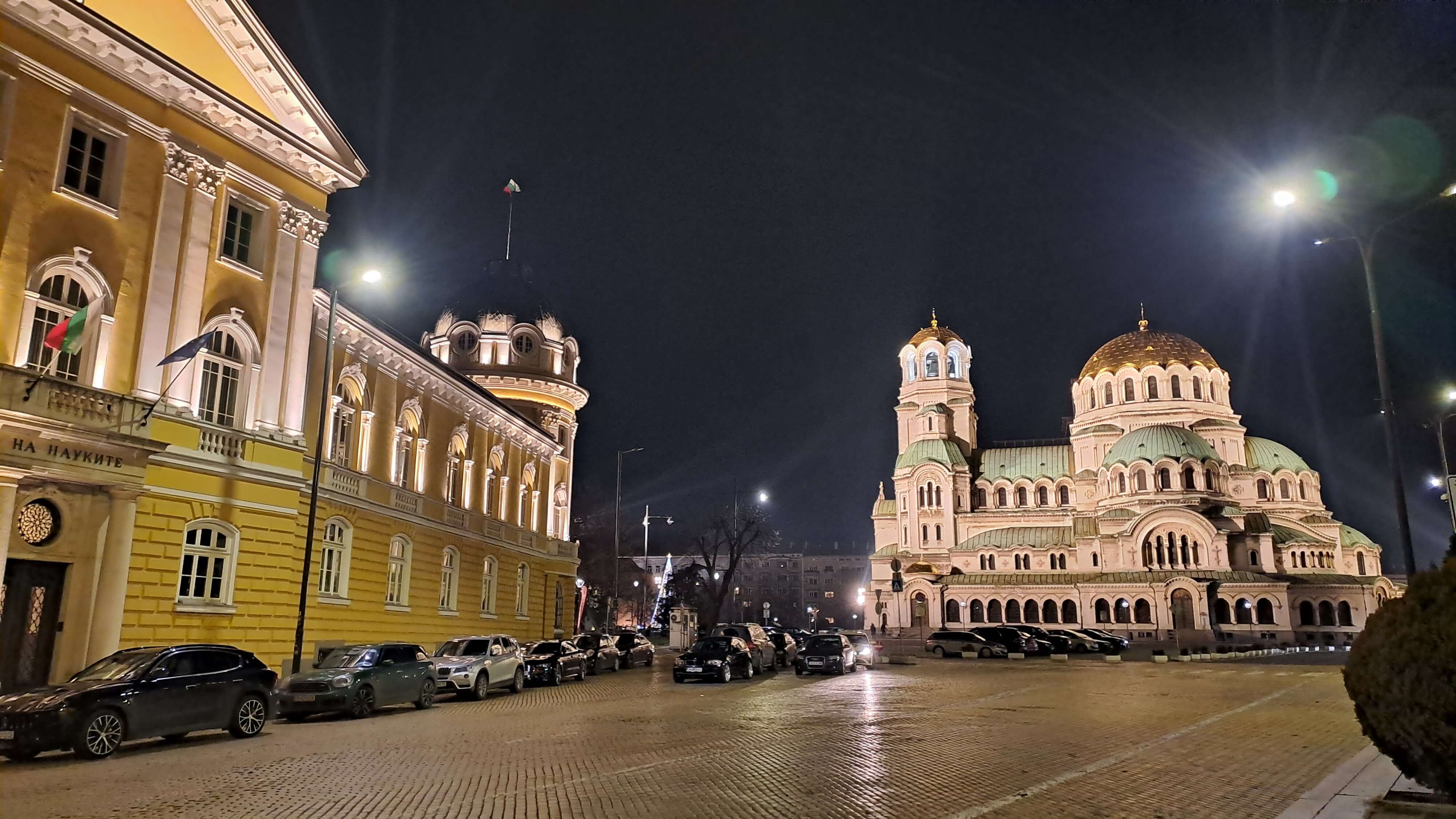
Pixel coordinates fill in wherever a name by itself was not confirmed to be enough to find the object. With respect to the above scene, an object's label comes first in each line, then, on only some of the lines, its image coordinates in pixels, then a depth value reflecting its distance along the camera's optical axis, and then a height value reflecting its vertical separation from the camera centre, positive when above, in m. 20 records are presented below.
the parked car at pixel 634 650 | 36.25 -1.89
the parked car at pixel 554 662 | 27.22 -1.79
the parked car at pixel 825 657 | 31.66 -1.81
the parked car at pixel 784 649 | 36.28 -1.83
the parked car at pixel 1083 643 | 53.59 -2.16
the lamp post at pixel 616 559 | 42.50 +1.99
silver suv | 22.20 -1.57
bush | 7.74 -0.63
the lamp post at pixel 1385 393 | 15.38 +3.62
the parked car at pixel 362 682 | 17.23 -1.58
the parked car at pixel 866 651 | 36.16 -1.91
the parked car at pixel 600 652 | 32.62 -1.76
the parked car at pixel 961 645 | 47.66 -2.13
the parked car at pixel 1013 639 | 49.06 -1.81
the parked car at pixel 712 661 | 27.34 -1.72
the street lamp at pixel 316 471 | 20.11 +2.84
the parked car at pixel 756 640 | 31.75 -1.30
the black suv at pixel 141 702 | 11.95 -1.43
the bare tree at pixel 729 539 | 60.00 +4.28
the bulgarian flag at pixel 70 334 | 16.19 +4.54
